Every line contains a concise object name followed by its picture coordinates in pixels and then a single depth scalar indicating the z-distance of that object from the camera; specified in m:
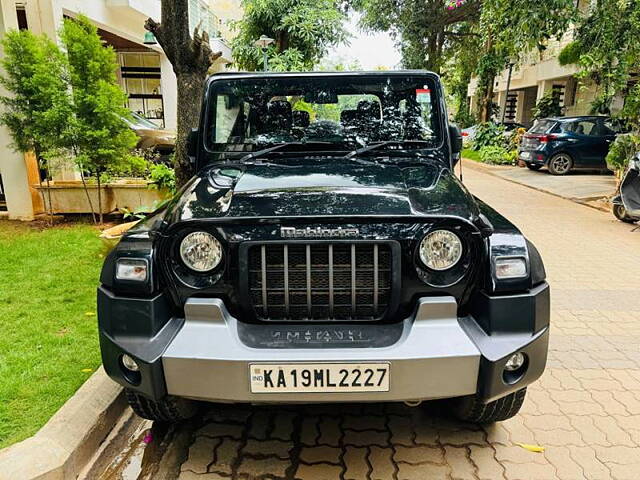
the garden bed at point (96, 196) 7.34
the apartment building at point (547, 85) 21.50
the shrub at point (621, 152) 8.96
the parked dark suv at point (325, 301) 1.99
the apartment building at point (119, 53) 7.23
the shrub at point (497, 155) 18.02
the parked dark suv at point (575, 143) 13.98
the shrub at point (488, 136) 20.33
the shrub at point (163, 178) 6.91
